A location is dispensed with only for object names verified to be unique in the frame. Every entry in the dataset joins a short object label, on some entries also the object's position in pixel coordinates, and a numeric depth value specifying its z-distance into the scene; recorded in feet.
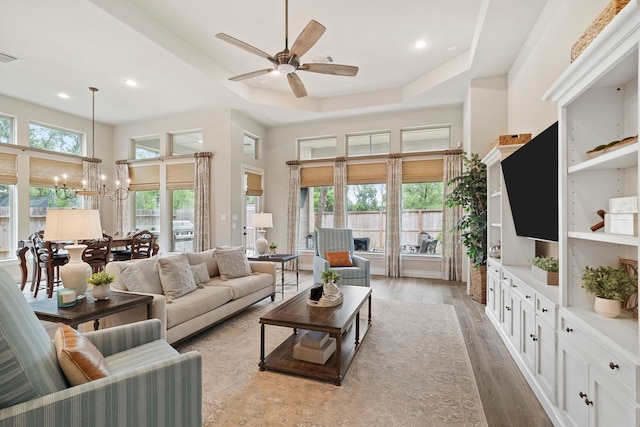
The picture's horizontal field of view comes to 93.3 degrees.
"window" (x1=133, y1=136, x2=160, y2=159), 23.36
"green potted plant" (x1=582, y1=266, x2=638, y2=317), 5.41
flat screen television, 7.37
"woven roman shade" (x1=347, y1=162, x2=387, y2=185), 21.77
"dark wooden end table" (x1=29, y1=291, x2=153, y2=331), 6.88
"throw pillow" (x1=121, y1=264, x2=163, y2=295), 9.46
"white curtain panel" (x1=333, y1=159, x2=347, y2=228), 22.34
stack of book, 8.41
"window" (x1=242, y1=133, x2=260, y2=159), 22.71
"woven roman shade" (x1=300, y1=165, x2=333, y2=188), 23.16
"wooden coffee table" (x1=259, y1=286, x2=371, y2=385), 7.77
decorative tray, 9.33
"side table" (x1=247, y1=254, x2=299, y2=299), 16.05
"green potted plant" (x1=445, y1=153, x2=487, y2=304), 14.85
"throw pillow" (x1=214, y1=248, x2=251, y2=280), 13.04
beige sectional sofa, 8.98
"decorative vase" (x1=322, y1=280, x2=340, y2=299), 9.73
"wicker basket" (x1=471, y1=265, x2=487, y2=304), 14.68
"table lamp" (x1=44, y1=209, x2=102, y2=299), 7.60
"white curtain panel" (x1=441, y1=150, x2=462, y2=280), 19.51
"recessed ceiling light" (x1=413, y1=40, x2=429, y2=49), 14.21
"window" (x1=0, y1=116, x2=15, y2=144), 18.33
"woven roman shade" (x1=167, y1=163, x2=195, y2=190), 21.74
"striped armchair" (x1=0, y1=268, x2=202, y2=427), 3.54
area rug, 6.46
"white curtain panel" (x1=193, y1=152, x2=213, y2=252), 20.45
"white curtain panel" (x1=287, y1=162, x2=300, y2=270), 23.45
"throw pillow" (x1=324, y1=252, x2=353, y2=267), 16.24
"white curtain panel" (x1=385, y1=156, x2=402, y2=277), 20.95
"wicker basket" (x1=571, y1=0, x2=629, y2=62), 4.77
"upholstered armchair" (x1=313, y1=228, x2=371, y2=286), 15.47
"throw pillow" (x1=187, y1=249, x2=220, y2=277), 12.39
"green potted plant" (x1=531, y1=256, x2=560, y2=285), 8.26
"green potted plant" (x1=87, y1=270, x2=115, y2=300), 8.02
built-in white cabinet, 4.41
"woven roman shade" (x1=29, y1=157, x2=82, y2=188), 19.62
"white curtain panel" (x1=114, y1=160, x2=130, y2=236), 23.59
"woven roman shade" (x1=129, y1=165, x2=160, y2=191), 22.91
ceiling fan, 9.13
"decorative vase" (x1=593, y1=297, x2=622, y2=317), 5.43
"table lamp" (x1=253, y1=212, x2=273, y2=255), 17.62
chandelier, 20.90
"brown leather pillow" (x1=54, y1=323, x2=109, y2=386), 4.15
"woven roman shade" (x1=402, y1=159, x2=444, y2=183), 20.34
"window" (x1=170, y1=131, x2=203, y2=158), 22.26
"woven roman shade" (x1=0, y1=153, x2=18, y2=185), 18.07
